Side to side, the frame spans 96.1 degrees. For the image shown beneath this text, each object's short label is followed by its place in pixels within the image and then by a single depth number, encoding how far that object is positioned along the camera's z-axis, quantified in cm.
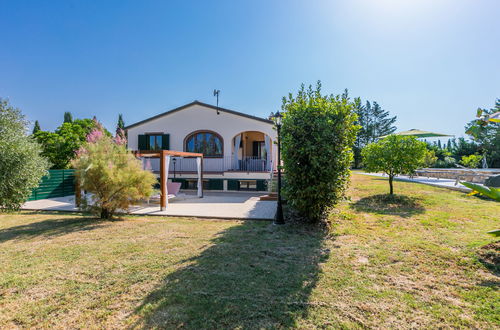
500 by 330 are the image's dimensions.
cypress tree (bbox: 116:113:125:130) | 5368
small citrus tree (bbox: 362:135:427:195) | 907
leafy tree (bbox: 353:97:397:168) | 5002
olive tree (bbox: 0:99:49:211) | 725
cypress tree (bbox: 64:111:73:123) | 4438
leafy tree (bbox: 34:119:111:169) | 2469
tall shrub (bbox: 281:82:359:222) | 593
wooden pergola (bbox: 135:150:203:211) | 912
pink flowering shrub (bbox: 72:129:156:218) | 680
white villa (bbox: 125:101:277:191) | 1430
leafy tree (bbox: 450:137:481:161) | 3205
